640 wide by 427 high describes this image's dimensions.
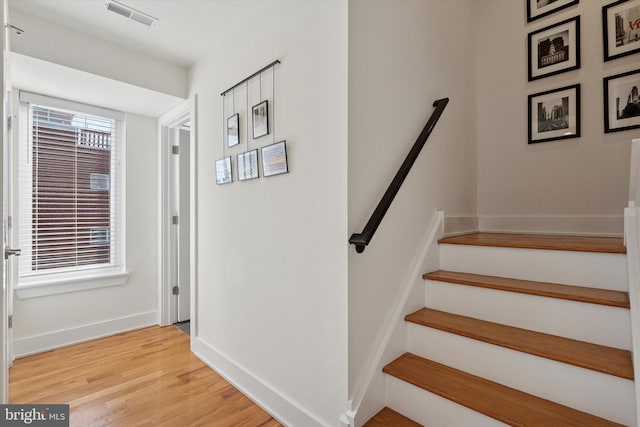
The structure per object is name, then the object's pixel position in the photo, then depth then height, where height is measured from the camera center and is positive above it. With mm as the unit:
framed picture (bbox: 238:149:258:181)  1953 +325
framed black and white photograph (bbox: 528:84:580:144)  2264 +774
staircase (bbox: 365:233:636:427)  1152 -592
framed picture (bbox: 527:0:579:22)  2318 +1652
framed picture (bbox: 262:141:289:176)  1714 +325
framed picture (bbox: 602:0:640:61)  2027 +1288
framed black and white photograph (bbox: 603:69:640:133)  2025 +769
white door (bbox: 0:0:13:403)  1271 -227
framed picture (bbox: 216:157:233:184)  2205 +321
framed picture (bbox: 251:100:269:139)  1849 +605
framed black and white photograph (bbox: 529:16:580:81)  2262 +1291
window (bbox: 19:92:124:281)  2596 +241
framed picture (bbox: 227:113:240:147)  2119 +608
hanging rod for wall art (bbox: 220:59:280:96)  1781 +914
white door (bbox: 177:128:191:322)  3332 -170
